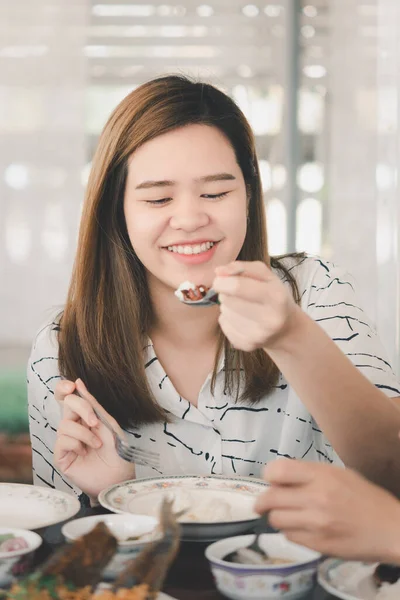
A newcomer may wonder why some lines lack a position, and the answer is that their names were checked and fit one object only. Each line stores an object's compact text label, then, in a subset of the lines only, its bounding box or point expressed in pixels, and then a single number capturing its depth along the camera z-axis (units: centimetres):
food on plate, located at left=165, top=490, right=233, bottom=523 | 112
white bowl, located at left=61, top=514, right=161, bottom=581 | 97
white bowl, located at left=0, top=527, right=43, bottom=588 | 88
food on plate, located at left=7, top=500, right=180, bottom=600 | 77
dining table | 88
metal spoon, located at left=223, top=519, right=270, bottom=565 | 89
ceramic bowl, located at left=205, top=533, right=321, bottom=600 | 82
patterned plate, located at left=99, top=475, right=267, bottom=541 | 105
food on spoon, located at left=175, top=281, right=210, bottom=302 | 135
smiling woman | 151
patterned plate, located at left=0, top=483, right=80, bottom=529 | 119
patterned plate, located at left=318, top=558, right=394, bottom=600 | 84
